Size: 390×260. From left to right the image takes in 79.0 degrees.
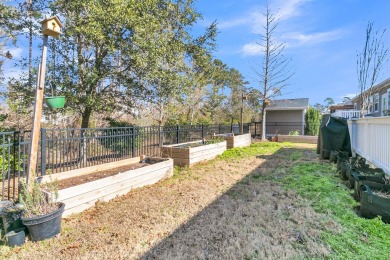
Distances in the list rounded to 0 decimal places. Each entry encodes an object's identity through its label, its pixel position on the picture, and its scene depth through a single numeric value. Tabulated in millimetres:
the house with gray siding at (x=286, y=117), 18953
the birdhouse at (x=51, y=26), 3333
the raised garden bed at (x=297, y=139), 13822
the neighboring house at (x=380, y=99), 11141
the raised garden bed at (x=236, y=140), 10578
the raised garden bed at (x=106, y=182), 3589
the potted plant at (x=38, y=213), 2775
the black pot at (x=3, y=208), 2801
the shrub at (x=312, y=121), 18030
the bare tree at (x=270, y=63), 15503
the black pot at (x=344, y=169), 4911
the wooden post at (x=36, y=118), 3168
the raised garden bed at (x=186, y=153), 6934
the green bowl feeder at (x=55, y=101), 3418
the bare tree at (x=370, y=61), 12422
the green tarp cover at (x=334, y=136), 7598
